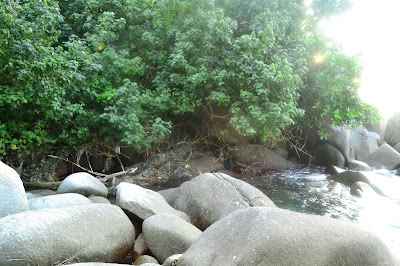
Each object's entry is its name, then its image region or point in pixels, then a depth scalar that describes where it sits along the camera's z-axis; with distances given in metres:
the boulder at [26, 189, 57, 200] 6.60
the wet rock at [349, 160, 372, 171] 12.84
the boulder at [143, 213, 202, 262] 4.27
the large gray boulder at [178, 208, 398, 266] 3.05
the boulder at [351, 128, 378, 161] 14.90
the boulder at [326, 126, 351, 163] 13.72
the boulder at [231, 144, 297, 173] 11.68
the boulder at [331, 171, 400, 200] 8.71
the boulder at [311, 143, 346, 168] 13.49
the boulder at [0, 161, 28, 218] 3.98
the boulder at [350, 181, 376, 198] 8.54
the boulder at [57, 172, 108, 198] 6.14
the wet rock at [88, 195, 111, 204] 6.12
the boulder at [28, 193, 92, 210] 4.93
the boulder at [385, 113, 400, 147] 17.45
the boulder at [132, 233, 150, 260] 4.47
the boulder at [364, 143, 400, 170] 13.77
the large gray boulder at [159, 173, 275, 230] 5.67
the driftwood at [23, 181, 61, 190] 7.96
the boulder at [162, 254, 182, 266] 3.48
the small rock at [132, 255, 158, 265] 4.23
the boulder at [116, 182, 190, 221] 5.01
